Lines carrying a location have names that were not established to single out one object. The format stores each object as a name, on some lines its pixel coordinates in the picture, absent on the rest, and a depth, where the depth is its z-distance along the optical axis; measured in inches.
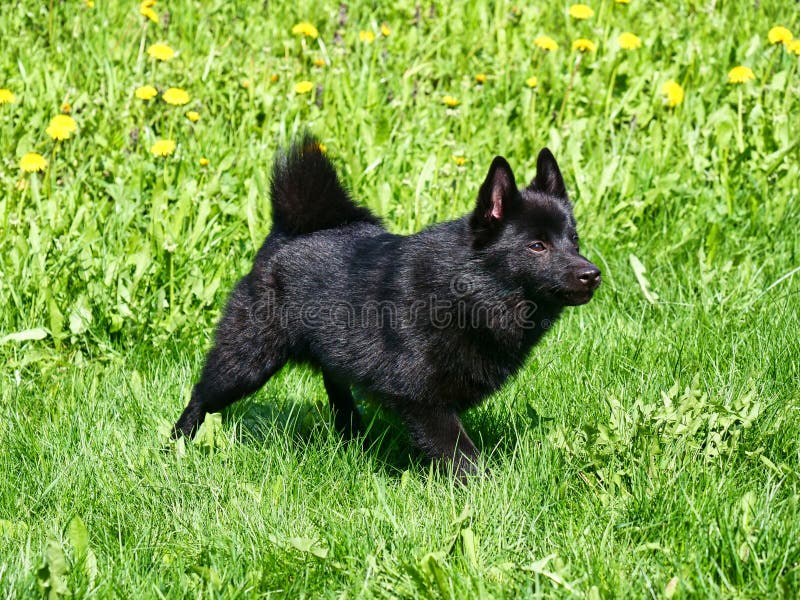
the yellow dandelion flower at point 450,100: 221.0
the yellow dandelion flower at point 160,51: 213.7
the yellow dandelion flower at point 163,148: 189.2
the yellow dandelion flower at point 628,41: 231.8
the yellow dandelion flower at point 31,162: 185.5
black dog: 130.0
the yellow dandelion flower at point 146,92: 201.3
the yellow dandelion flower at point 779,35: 221.0
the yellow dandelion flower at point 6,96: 199.1
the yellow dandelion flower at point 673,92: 227.3
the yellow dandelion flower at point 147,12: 220.2
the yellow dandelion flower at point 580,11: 234.4
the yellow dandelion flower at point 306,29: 236.8
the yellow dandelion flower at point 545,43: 224.8
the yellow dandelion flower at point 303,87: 220.9
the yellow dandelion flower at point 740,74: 214.5
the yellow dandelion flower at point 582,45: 220.4
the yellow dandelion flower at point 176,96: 200.7
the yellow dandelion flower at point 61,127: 185.6
